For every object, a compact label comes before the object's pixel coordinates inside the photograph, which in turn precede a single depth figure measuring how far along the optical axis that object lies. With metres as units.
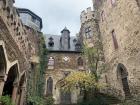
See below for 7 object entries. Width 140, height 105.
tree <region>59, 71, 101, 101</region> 15.57
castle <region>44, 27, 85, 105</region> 19.97
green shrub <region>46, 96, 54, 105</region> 17.30
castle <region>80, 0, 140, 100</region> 13.34
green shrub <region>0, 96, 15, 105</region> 7.43
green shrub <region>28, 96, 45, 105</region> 12.38
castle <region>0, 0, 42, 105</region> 7.50
